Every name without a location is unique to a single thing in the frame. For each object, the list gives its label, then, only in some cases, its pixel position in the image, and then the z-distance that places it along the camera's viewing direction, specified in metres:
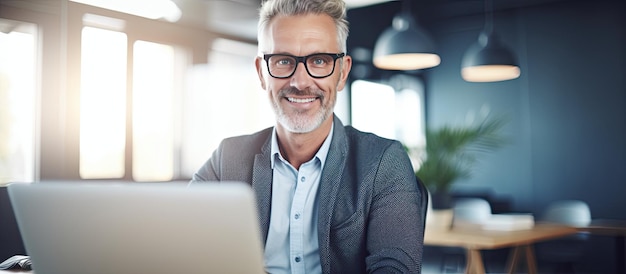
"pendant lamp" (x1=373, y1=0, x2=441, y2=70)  4.83
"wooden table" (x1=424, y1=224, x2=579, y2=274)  3.60
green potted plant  4.27
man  1.64
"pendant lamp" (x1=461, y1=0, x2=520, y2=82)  5.02
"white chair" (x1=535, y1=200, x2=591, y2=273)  5.73
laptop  0.88
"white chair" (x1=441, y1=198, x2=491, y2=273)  5.82
